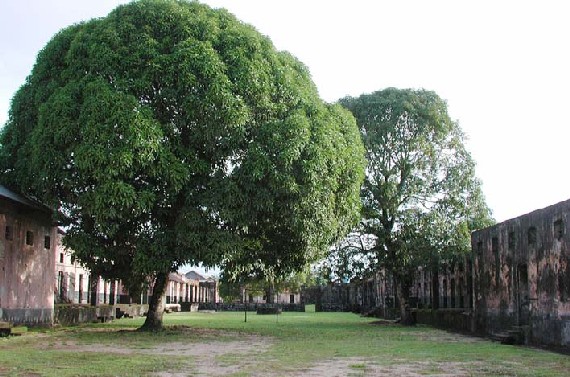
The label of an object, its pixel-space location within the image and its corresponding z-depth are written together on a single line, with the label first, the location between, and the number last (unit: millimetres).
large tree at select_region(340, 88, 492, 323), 30172
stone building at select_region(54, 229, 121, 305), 38562
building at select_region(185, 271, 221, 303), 86562
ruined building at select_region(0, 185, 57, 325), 21375
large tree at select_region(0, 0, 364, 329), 19344
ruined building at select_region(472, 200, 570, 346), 17438
